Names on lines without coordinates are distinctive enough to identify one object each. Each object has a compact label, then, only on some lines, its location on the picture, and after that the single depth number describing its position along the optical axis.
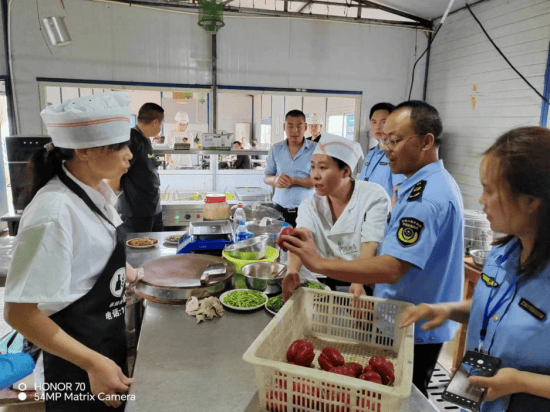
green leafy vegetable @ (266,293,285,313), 1.73
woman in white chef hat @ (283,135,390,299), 2.00
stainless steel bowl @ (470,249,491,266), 2.95
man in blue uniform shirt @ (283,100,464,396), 1.43
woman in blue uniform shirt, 0.99
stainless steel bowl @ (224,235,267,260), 2.10
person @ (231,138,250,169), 7.12
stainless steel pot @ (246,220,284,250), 2.93
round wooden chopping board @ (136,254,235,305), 1.79
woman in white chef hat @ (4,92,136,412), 1.10
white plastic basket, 0.98
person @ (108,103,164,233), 3.67
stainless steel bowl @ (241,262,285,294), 1.91
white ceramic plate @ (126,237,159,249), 2.65
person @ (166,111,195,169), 7.10
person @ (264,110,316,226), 4.00
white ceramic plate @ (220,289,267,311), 1.73
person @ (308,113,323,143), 5.18
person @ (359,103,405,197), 3.59
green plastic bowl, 2.02
